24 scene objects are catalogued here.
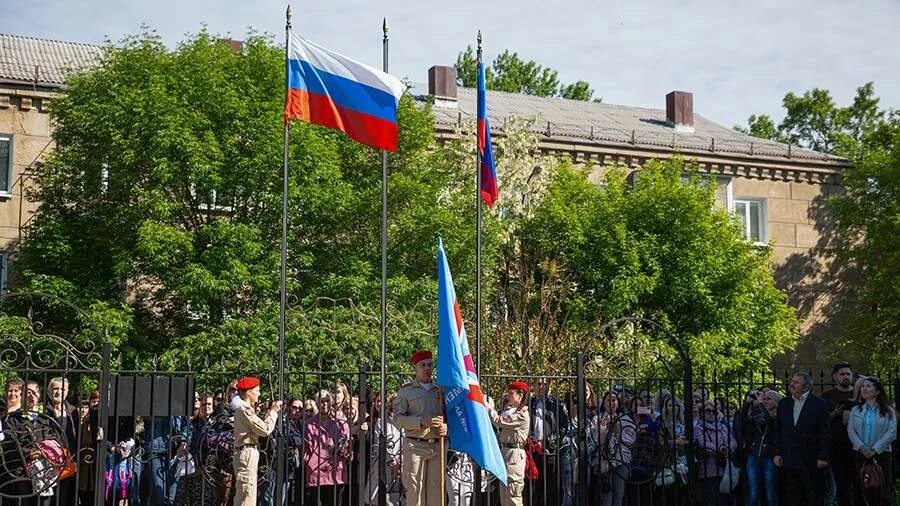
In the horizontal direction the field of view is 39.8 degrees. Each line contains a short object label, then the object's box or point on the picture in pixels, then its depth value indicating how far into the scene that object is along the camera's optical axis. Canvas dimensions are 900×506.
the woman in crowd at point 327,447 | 13.60
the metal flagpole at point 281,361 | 11.55
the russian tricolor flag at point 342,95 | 12.41
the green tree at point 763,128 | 52.25
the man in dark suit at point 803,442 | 13.42
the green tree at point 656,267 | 29.81
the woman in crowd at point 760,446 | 14.16
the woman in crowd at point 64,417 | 12.26
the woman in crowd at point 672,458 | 13.87
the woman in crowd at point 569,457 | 14.05
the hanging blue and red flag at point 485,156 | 13.95
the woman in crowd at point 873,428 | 13.16
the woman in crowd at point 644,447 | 14.00
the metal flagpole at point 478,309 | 12.49
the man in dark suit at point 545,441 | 13.66
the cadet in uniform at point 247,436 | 12.48
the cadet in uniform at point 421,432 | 12.43
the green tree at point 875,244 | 32.41
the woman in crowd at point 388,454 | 13.97
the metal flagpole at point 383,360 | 11.70
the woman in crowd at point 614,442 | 13.86
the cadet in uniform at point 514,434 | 13.84
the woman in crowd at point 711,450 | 14.41
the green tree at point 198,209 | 23.98
